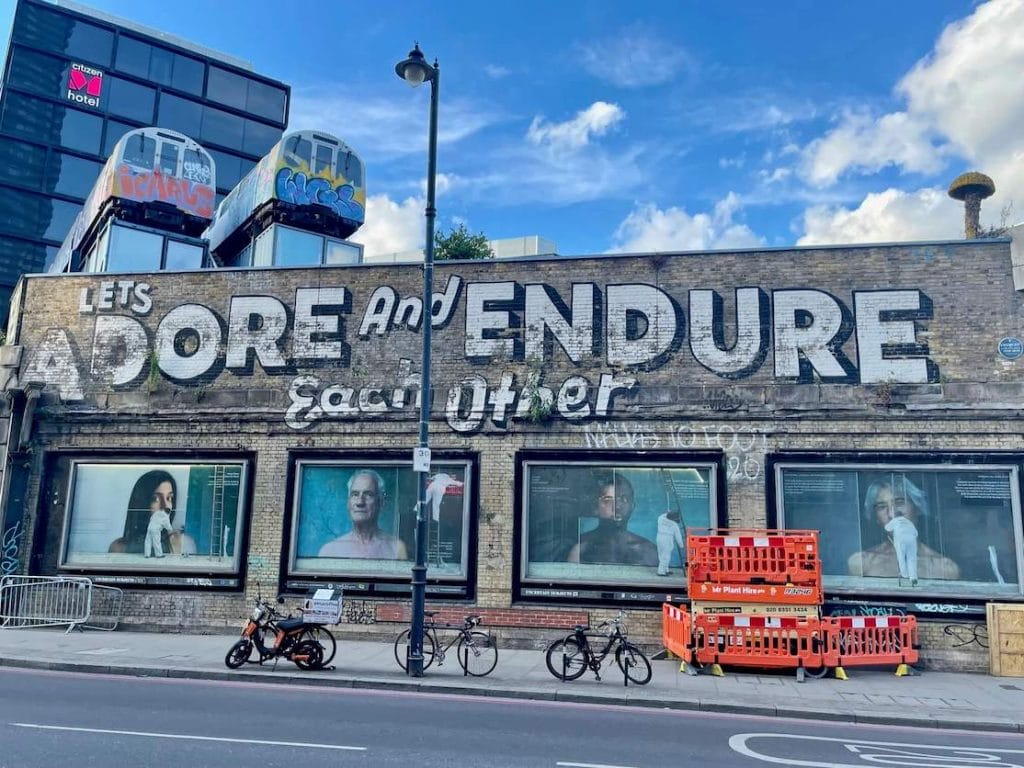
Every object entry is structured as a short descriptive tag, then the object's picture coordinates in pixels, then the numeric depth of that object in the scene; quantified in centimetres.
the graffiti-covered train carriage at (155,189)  2308
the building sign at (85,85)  5075
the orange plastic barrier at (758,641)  1249
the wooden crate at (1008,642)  1308
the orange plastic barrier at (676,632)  1281
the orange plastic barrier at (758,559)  1288
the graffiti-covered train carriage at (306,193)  2320
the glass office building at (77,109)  4944
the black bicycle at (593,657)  1160
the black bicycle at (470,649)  1211
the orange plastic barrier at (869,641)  1255
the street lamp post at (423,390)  1212
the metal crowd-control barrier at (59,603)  1600
